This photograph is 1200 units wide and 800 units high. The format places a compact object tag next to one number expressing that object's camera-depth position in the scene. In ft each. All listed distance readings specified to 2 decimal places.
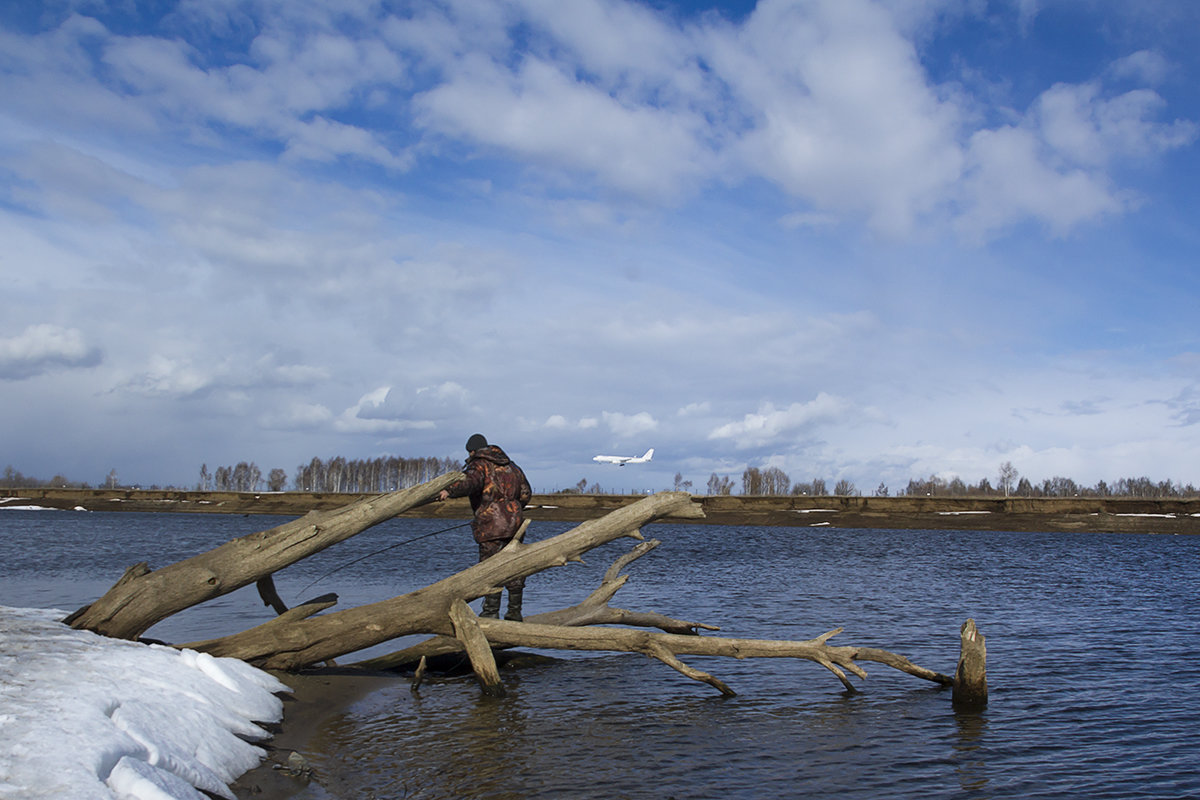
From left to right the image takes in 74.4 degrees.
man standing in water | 35.09
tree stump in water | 30.27
